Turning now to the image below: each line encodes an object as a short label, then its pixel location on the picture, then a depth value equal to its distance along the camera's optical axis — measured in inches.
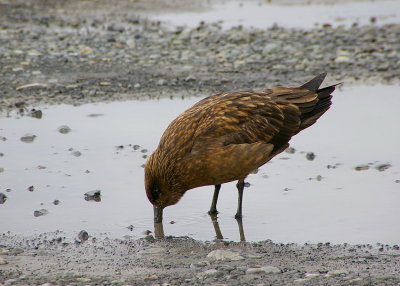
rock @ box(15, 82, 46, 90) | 954.7
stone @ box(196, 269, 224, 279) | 454.0
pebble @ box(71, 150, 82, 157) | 740.6
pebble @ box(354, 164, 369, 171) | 696.4
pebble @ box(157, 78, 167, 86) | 986.7
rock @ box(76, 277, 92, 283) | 451.0
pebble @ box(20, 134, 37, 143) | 785.9
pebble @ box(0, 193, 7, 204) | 619.3
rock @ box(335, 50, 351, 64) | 1091.9
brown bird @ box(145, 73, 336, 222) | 570.3
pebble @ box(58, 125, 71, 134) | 815.1
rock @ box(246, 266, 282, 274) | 460.8
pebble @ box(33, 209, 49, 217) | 591.8
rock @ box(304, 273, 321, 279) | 450.2
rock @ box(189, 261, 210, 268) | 477.1
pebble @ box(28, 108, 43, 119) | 866.1
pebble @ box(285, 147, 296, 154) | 752.3
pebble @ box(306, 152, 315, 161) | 729.6
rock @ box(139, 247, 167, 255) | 514.6
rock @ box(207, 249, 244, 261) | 491.8
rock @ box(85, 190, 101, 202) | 631.8
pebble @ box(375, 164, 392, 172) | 692.1
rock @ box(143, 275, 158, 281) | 451.9
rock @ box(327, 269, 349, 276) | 455.5
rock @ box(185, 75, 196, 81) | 995.6
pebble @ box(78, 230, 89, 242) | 541.6
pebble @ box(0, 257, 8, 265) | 483.5
